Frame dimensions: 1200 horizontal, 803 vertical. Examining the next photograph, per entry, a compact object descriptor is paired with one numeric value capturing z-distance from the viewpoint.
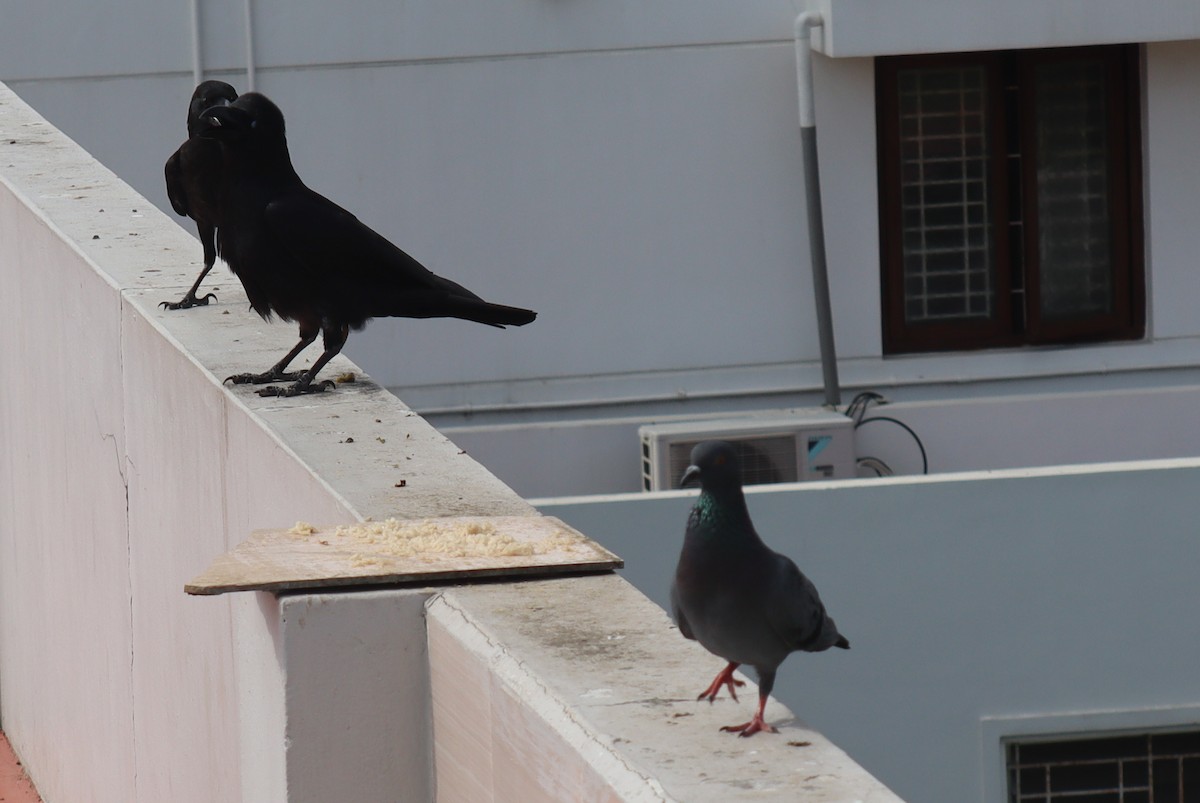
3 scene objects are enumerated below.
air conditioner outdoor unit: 15.89
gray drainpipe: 16.20
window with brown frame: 17.27
